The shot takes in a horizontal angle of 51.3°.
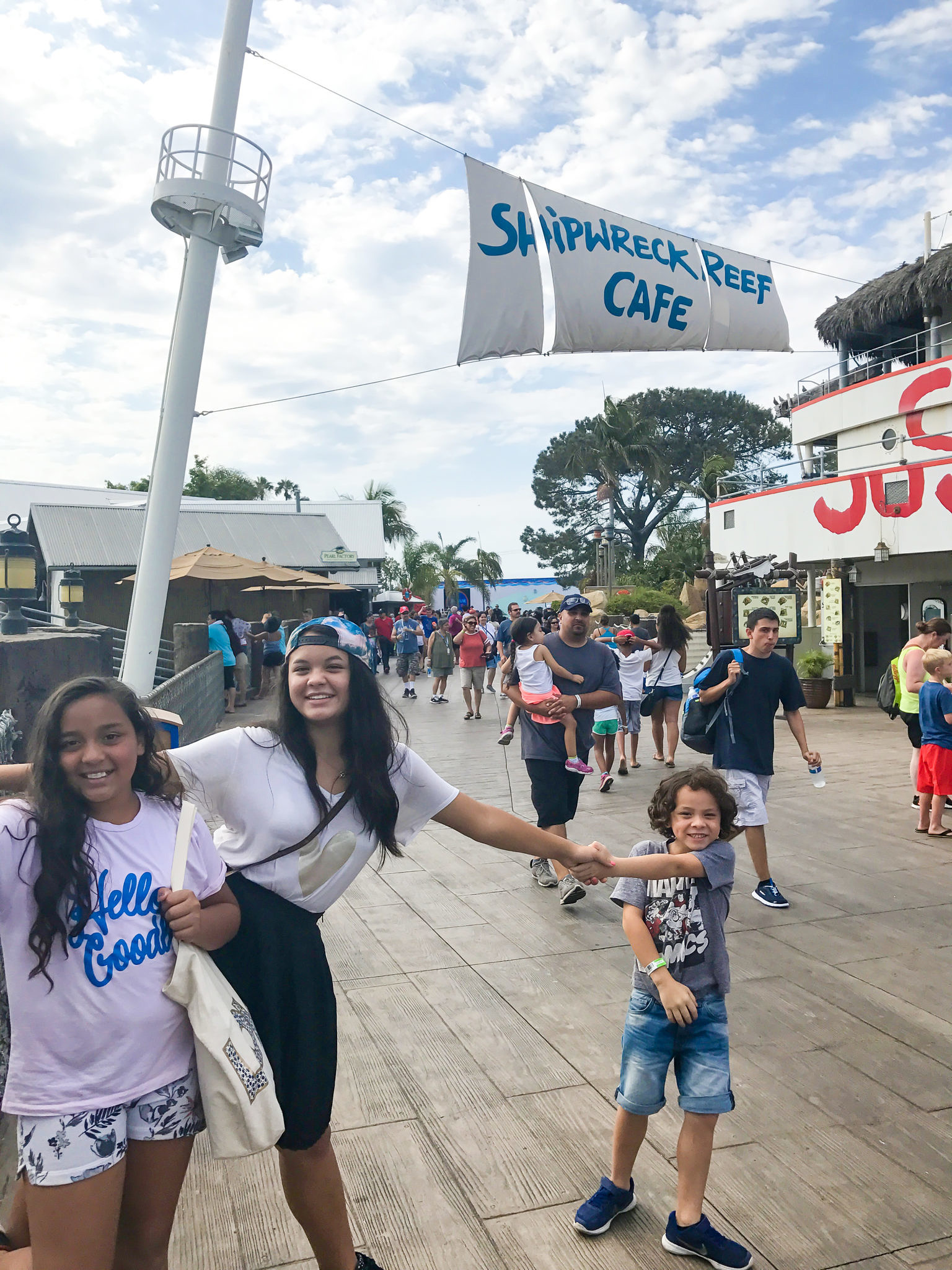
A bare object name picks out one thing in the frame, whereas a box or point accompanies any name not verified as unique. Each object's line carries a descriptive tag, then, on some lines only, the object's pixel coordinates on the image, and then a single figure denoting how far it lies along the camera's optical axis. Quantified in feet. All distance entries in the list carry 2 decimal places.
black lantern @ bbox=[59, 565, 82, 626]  44.34
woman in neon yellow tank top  26.73
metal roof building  87.45
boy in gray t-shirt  8.79
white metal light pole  27.17
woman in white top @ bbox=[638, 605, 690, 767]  35.35
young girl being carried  20.24
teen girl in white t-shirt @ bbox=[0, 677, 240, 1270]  6.15
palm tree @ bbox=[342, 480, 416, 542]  187.73
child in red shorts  24.85
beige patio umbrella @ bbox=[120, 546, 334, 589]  56.49
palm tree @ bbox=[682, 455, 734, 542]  153.89
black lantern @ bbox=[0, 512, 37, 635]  18.85
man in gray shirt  19.97
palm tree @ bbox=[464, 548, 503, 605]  188.85
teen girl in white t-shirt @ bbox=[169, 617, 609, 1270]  7.56
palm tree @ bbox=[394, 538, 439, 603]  174.40
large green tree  195.62
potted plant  54.39
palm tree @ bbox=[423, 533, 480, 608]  183.01
